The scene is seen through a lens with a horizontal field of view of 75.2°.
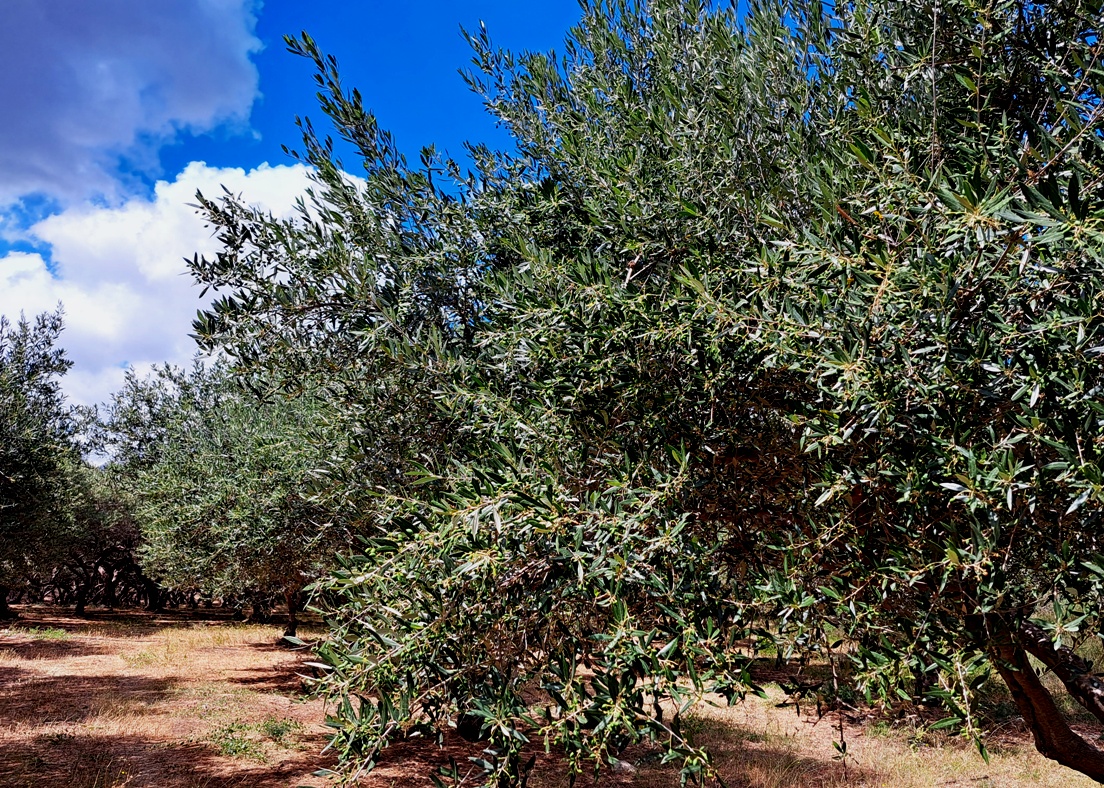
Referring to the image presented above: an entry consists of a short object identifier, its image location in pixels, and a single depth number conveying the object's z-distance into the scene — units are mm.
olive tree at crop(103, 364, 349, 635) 13477
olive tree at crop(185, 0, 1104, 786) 3352
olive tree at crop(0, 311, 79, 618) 18219
